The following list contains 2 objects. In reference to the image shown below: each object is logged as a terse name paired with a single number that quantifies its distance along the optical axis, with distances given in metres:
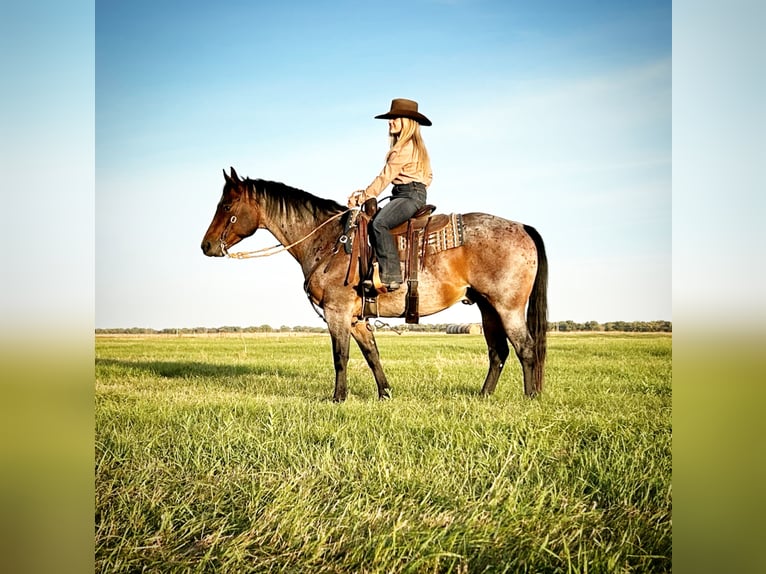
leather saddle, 5.61
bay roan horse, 5.63
